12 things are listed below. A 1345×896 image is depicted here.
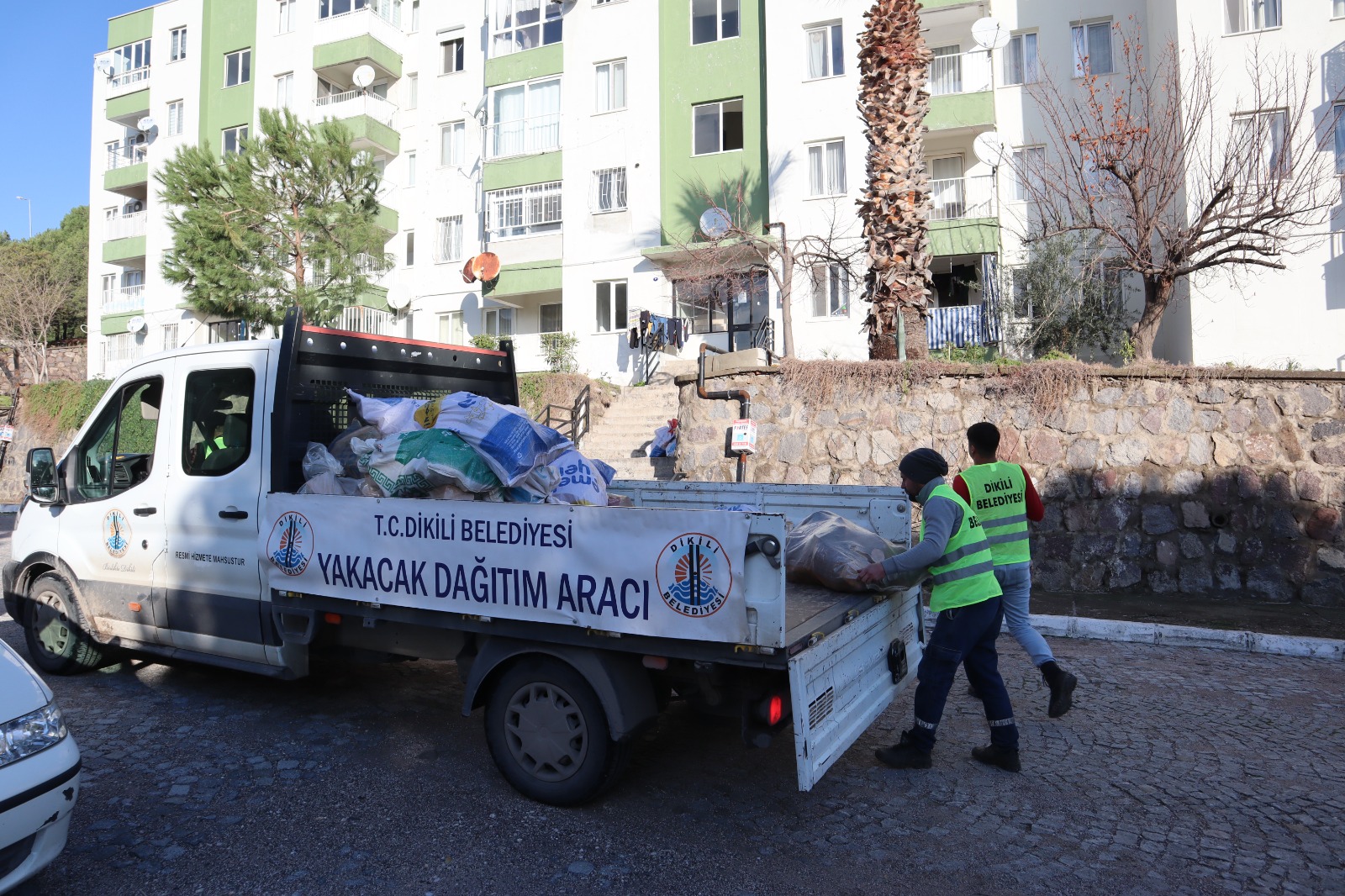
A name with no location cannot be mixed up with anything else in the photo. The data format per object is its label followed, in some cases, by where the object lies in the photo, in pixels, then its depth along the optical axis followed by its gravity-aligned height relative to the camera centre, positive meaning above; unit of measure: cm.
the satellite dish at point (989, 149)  2006 +784
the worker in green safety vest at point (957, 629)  438 -79
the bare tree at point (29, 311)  3516 +757
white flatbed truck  346 -46
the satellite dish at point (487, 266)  2498 +645
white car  288 -100
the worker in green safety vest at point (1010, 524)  501 -29
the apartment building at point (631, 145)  1978 +935
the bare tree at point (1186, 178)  1204 +476
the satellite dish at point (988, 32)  1959 +1025
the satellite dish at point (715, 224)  2084 +634
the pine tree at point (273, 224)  2258 +719
